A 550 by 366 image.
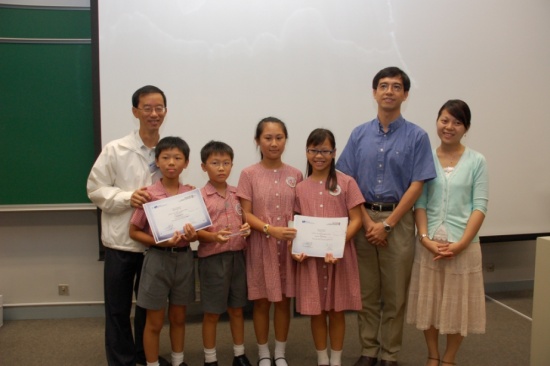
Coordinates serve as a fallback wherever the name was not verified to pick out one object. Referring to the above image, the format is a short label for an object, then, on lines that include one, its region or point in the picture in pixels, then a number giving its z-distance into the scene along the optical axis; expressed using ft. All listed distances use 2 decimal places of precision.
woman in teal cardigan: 7.73
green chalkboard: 10.56
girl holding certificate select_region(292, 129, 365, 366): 7.76
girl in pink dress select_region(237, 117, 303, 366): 7.86
